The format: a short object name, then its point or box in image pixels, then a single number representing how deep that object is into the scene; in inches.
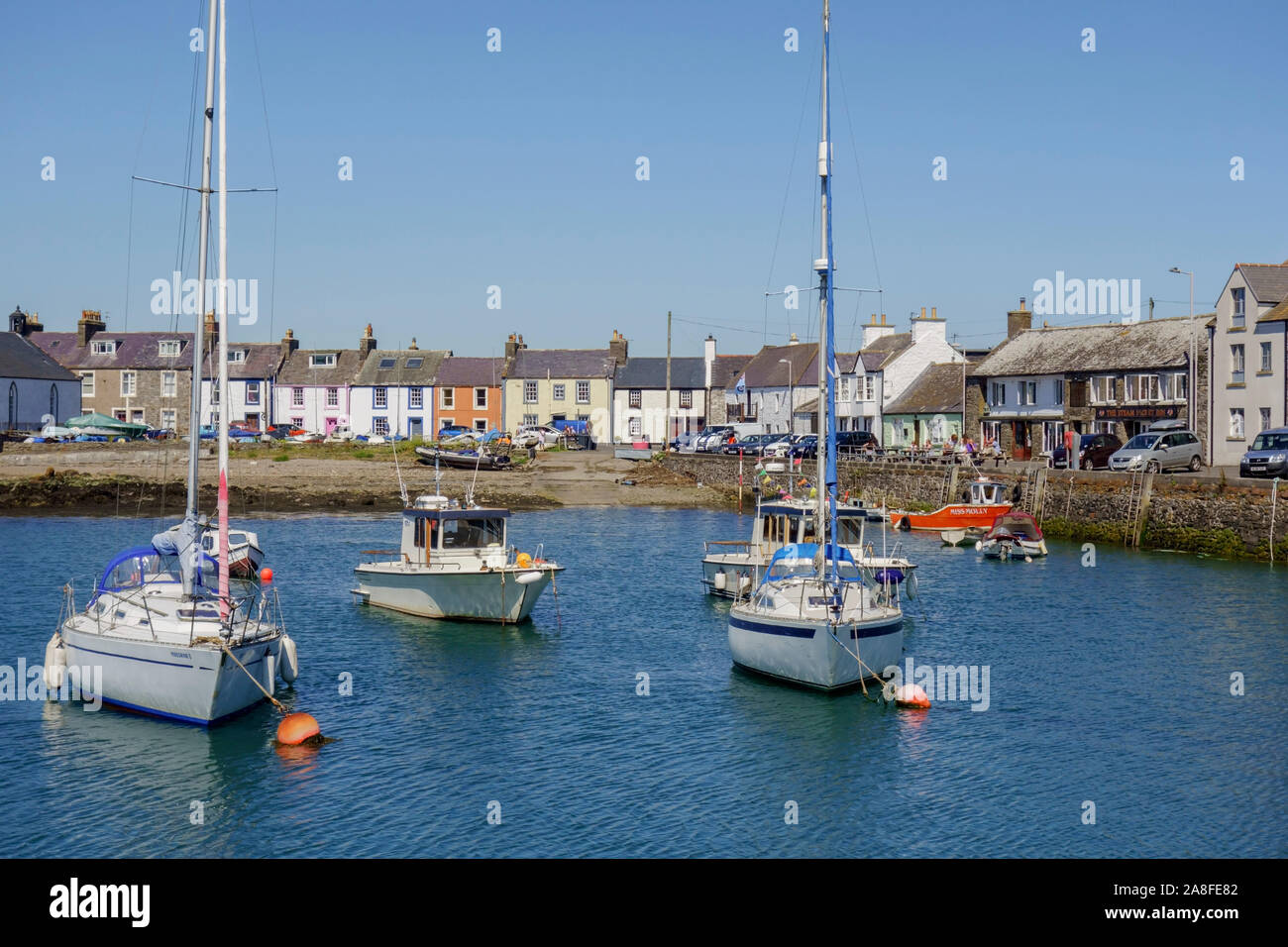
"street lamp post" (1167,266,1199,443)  2385.6
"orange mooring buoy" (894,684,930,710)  1002.1
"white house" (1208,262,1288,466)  2208.4
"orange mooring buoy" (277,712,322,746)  888.9
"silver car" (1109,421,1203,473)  2150.6
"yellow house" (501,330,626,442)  4156.0
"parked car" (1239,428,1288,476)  1891.0
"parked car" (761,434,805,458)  3021.7
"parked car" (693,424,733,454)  3400.6
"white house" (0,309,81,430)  3533.5
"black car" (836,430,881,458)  3061.0
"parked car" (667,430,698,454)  3543.6
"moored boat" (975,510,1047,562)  1948.8
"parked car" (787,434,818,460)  2913.4
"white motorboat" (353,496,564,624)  1317.7
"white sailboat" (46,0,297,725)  896.3
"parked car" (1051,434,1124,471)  2358.5
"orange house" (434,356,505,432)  4148.6
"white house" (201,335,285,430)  4200.3
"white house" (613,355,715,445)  4156.0
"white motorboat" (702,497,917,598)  1382.9
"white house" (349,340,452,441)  4143.7
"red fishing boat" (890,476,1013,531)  2199.8
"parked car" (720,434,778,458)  3137.3
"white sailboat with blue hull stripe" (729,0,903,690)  996.6
